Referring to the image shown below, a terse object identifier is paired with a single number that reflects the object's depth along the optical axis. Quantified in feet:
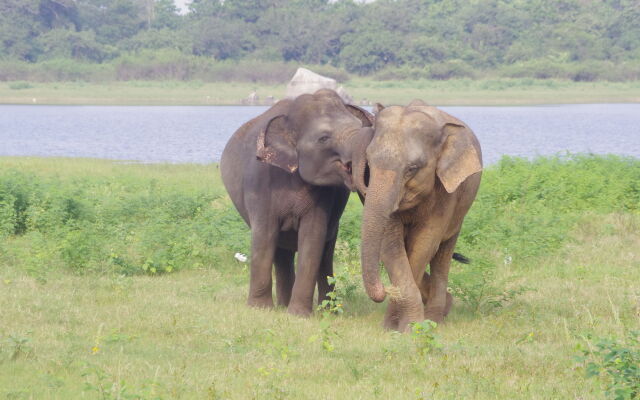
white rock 337.72
